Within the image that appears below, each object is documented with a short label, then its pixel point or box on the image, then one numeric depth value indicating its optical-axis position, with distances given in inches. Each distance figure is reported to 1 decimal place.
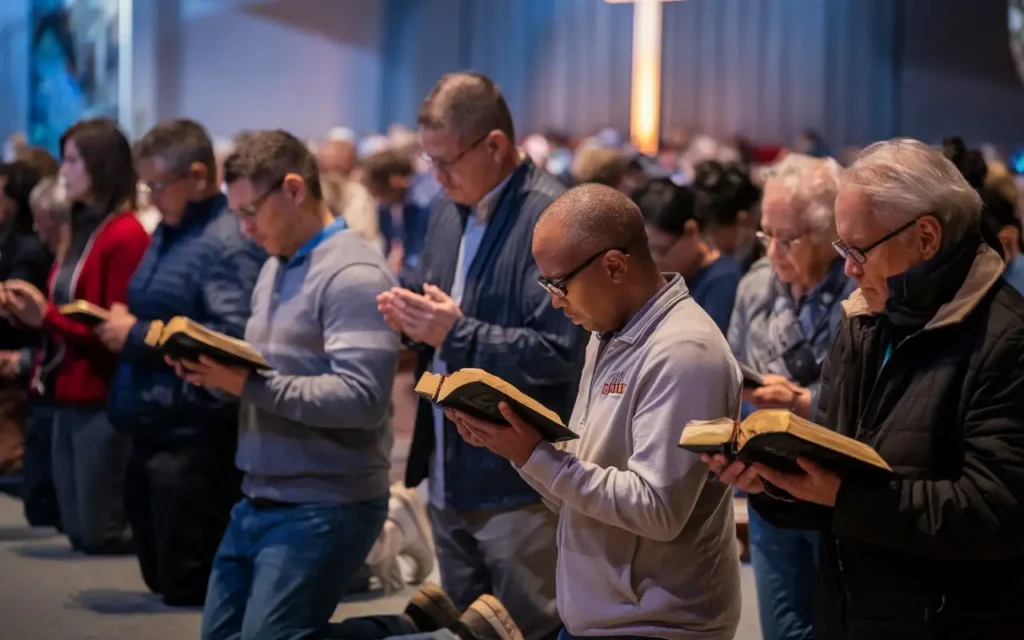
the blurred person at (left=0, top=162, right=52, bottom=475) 289.4
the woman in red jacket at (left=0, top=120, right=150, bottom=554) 243.9
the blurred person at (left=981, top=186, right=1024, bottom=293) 213.6
